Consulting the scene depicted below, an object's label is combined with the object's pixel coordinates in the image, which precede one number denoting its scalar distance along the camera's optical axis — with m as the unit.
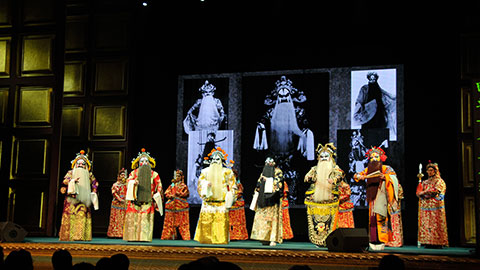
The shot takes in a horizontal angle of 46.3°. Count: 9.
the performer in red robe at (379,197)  8.55
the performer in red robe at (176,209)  11.00
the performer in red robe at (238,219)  11.06
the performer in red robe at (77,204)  9.66
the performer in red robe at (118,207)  11.13
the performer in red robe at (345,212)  9.98
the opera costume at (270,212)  9.13
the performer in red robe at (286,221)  10.61
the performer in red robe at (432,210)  9.62
